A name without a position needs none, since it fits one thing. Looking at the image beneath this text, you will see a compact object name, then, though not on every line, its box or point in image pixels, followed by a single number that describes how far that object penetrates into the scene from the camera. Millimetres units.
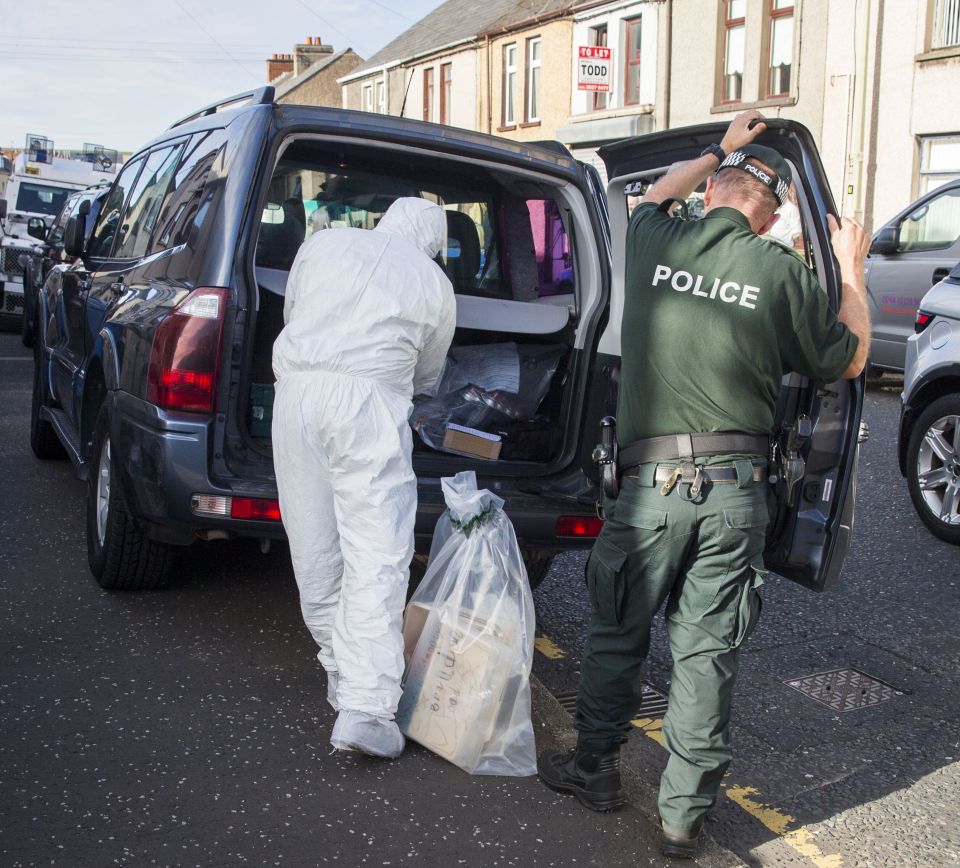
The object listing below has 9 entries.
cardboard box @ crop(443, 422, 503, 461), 4531
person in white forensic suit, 3396
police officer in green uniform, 2967
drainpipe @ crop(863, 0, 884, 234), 18734
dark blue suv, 3701
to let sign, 23781
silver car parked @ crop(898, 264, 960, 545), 6164
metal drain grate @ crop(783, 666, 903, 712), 4102
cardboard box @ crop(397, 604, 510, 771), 3402
